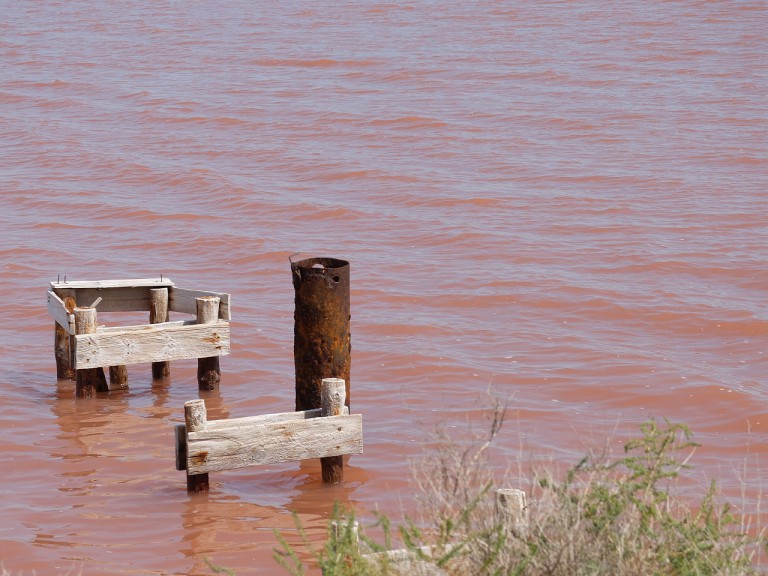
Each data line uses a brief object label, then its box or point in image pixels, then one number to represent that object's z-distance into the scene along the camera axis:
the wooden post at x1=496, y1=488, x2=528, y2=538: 10.38
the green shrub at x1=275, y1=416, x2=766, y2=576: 9.91
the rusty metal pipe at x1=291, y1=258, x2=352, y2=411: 17.12
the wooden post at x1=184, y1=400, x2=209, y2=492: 15.06
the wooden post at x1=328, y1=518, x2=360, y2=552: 10.12
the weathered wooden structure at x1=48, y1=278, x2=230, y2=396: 19.42
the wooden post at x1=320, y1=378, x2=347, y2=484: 16.05
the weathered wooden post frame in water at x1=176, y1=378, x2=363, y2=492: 15.41
